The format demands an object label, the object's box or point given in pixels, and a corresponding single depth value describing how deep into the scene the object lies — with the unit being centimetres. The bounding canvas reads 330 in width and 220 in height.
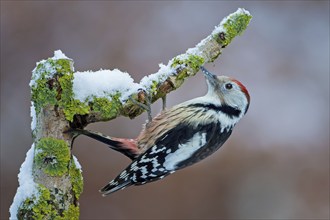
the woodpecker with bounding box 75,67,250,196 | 515
